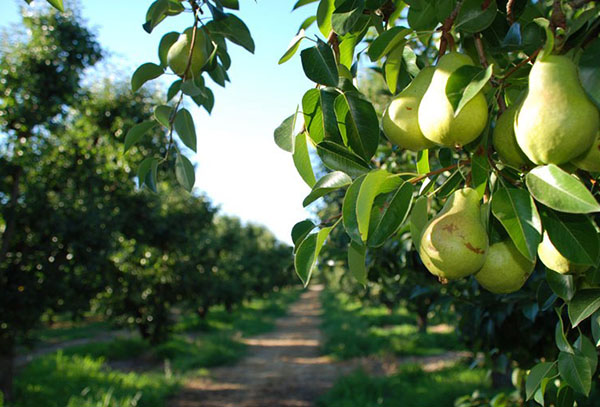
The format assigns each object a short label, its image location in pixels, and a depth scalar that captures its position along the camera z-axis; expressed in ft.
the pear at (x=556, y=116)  1.81
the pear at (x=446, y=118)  2.12
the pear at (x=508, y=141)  2.17
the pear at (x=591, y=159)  1.98
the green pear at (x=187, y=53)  3.40
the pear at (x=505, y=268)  2.36
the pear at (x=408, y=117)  2.44
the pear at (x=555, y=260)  2.12
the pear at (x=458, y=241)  2.23
